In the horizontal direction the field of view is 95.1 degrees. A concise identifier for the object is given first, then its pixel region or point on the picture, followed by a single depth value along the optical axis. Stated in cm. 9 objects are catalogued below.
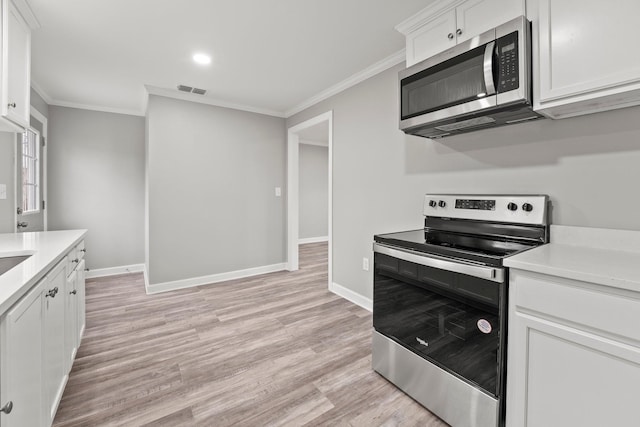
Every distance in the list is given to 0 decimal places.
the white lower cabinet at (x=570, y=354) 98
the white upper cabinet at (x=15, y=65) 173
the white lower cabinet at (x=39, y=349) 95
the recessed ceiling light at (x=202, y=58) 266
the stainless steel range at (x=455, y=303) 133
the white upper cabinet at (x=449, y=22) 160
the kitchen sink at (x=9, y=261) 165
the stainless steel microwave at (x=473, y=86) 149
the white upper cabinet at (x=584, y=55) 122
